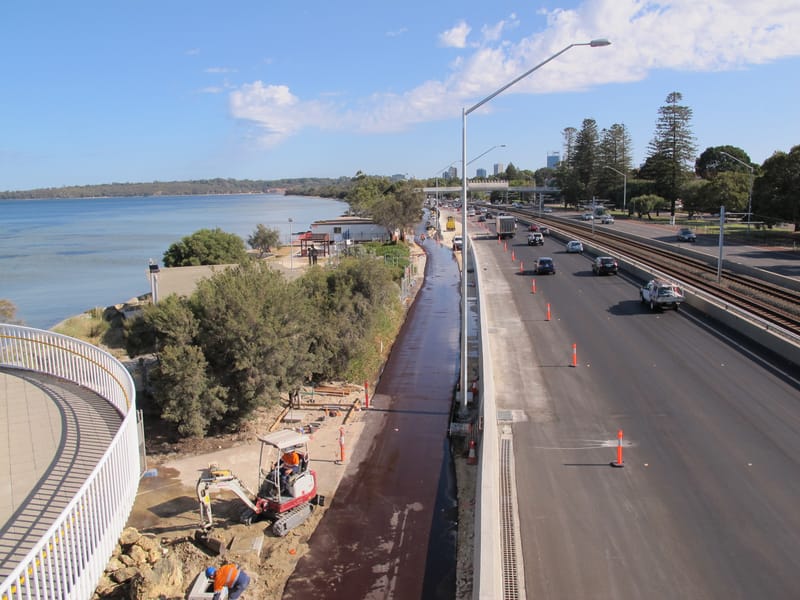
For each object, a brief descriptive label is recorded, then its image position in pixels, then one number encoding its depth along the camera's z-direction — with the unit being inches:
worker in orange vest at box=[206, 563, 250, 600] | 440.8
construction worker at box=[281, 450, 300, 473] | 585.9
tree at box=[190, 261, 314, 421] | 754.8
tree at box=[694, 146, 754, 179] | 5093.5
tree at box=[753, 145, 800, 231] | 2268.7
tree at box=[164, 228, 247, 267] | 2199.8
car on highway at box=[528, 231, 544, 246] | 2378.2
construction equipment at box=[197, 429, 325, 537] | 537.3
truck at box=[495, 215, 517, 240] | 2706.7
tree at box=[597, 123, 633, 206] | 4707.2
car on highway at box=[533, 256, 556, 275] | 1651.1
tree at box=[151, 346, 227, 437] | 700.0
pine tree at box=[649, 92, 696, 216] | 3725.4
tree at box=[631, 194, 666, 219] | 3695.9
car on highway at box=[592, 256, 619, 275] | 1590.8
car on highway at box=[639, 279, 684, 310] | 1140.5
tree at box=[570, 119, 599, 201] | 4832.7
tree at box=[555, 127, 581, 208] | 5032.0
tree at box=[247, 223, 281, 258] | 3383.4
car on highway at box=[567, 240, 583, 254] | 2074.3
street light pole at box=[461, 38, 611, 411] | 717.7
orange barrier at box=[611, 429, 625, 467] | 549.0
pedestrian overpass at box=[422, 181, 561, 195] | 6429.1
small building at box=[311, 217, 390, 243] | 3393.2
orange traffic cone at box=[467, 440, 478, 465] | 677.9
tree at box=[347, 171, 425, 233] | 3211.1
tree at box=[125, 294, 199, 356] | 740.0
